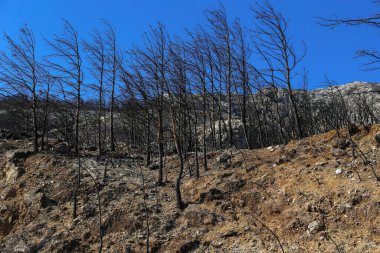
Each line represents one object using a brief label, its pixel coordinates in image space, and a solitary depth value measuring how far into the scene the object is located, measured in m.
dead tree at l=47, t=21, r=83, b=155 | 18.17
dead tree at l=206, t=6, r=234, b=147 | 21.47
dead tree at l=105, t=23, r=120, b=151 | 23.20
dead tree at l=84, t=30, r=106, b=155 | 23.30
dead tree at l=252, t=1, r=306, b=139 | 20.03
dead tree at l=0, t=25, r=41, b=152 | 20.14
